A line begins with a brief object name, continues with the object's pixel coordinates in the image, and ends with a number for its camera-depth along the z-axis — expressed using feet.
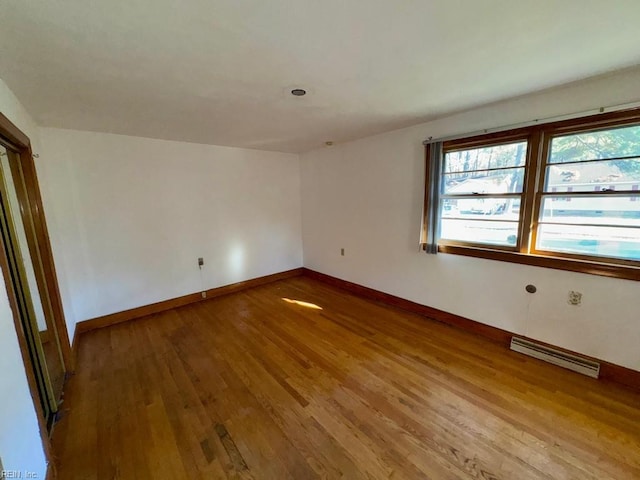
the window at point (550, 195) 6.34
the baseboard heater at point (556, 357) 6.86
